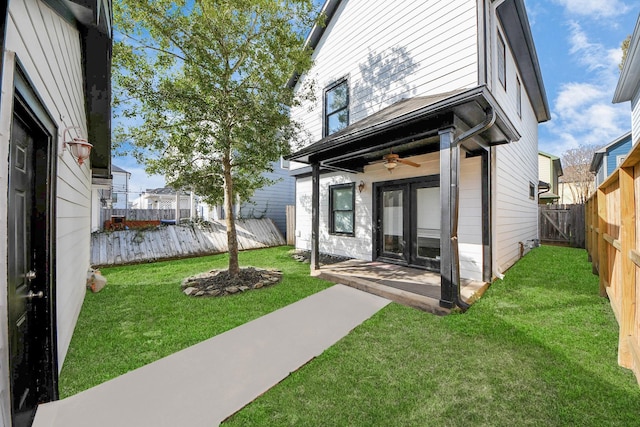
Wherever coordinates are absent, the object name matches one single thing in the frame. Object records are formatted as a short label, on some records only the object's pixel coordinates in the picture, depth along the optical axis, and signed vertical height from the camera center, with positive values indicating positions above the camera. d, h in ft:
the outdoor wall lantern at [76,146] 9.03 +2.51
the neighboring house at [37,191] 4.25 +0.58
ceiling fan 15.10 +3.27
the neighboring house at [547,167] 51.96 +9.87
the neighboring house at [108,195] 24.70 +3.38
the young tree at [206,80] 14.65 +8.21
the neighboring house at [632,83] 18.00 +11.72
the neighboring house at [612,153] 37.78 +9.90
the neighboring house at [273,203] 35.40 +1.91
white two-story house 12.33 +4.48
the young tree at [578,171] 64.08 +11.38
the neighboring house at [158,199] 71.17 +4.79
